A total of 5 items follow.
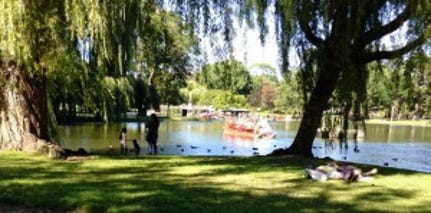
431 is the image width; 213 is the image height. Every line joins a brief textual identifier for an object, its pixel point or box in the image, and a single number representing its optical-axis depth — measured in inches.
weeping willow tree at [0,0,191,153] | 458.9
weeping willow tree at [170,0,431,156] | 485.4
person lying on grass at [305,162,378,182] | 397.7
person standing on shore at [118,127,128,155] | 1006.4
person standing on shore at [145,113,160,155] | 844.6
